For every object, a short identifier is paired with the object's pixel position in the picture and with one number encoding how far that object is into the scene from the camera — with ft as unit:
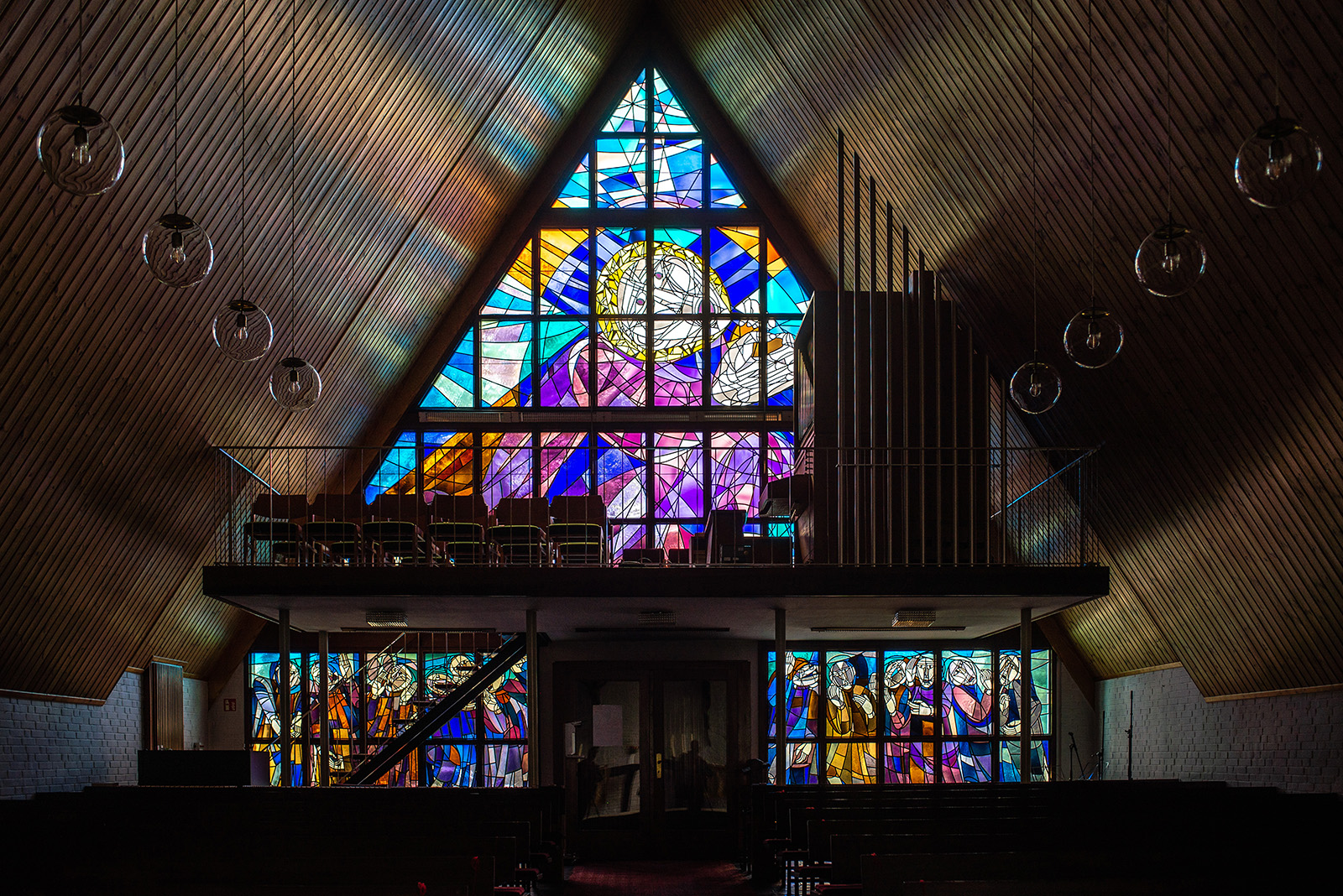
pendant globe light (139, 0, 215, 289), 18.89
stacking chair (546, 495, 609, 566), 39.37
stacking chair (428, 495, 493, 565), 39.52
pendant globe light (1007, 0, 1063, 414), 26.91
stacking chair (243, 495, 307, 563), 38.22
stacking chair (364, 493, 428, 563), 38.55
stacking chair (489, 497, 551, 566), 38.93
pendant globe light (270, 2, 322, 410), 26.94
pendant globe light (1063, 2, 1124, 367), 23.48
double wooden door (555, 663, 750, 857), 46.80
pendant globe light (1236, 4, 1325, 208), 15.67
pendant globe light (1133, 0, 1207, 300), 19.54
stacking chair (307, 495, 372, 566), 38.17
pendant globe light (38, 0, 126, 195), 15.64
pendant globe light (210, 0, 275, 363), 22.82
